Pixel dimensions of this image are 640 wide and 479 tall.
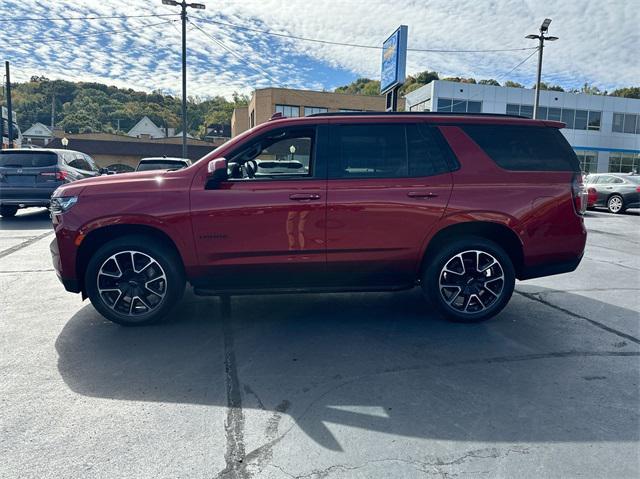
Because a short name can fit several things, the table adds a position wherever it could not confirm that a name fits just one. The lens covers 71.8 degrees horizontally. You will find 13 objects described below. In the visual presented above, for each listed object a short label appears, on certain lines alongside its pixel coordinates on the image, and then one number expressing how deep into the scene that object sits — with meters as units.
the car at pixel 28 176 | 10.23
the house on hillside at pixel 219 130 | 90.38
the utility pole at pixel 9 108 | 29.52
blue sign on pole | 13.80
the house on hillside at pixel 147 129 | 92.94
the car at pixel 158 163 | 11.14
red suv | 4.03
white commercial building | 37.09
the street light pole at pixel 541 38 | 20.48
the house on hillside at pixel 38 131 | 78.74
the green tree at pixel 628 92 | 65.28
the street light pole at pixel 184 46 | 20.50
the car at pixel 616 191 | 15.71
